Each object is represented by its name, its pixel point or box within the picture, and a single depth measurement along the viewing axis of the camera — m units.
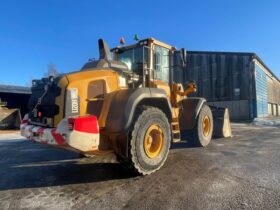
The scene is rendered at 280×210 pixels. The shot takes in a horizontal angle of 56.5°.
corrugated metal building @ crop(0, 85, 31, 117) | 20.07
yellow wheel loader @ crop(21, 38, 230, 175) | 4.22
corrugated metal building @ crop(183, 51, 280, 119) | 20.84
